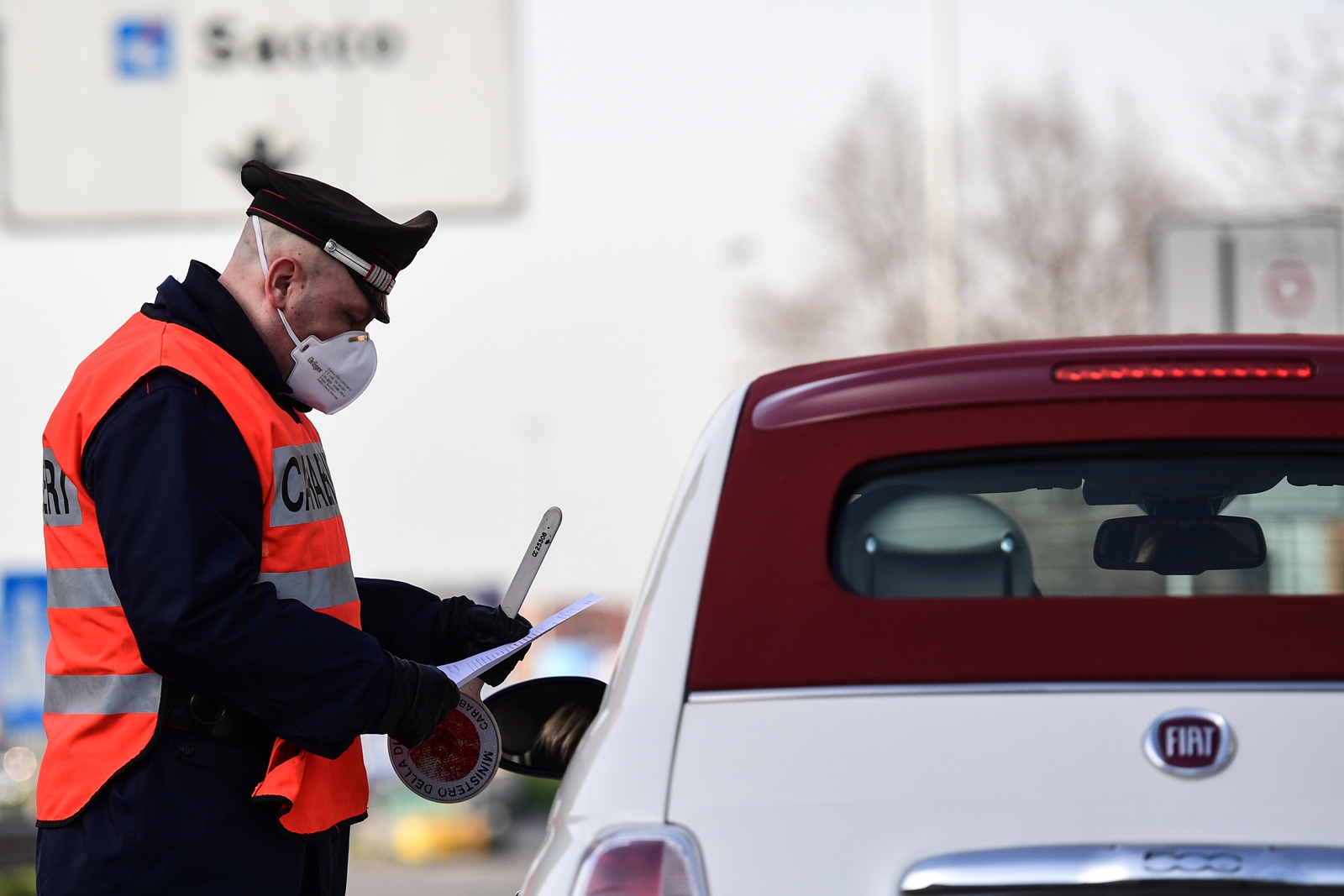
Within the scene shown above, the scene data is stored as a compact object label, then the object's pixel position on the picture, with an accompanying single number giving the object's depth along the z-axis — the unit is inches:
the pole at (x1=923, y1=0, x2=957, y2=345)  1697.8
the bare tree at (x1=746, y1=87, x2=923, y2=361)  2148.1
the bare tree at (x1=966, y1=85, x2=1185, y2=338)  1924.2
